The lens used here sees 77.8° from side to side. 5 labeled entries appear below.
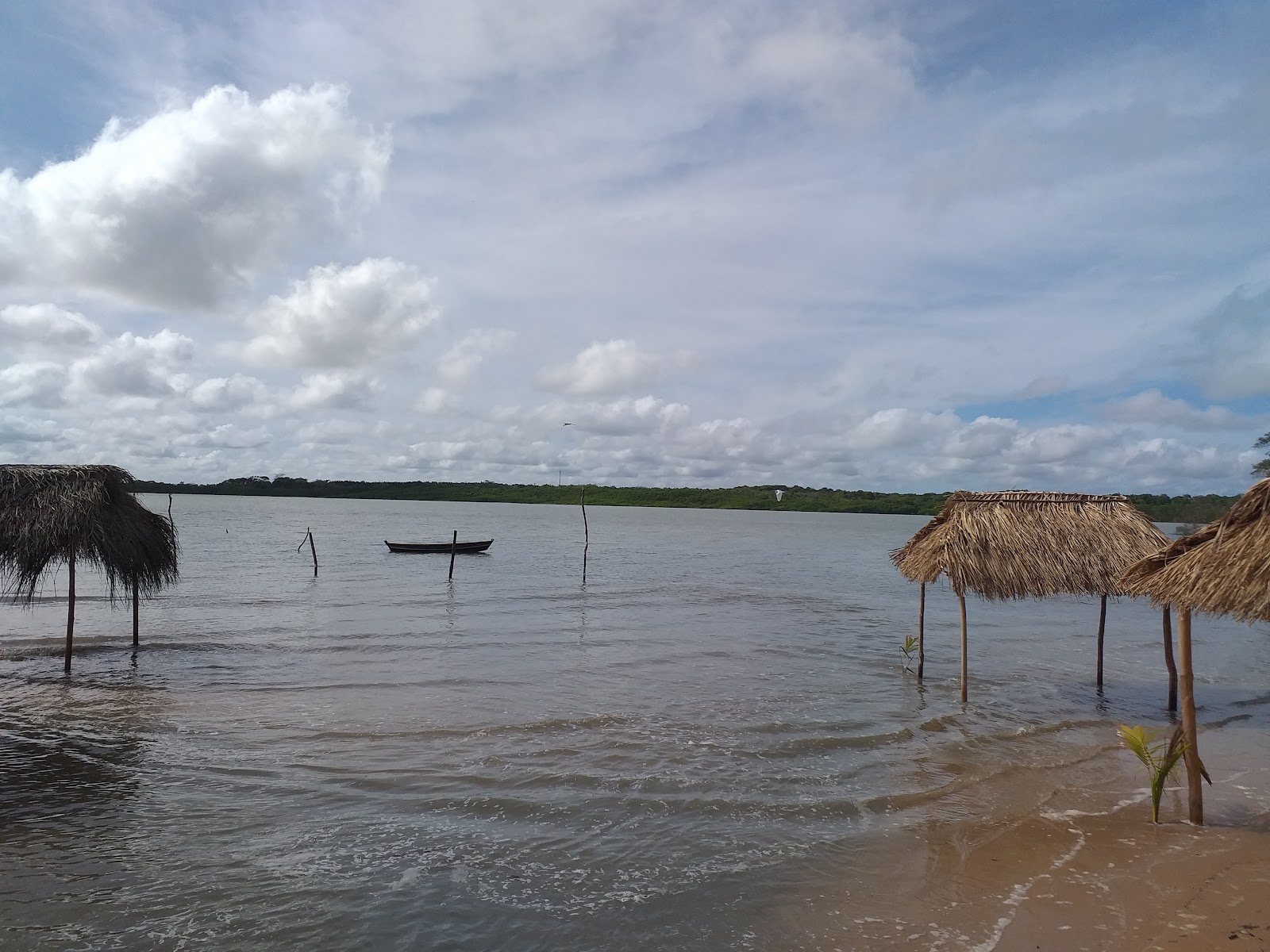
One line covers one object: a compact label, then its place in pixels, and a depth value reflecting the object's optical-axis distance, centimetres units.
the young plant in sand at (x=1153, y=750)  736
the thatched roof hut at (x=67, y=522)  1280
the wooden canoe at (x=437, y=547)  4328
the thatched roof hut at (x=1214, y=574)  619
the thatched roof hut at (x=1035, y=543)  1161
